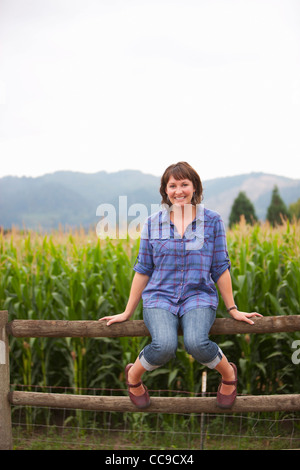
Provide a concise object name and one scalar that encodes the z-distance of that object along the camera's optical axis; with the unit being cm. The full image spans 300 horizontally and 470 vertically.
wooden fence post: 355
